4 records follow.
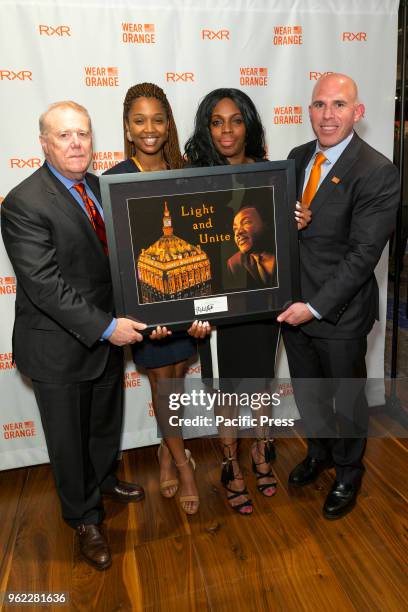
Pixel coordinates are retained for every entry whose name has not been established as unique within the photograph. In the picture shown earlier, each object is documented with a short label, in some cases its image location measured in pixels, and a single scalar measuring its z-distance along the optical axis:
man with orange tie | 2.10
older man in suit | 1.87
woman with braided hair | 2.17
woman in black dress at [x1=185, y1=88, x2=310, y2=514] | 2.25
